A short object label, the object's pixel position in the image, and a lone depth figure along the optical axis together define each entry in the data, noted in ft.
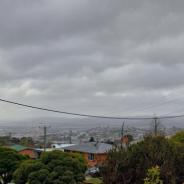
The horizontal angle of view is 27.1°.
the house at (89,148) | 154.21
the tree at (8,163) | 63.46
